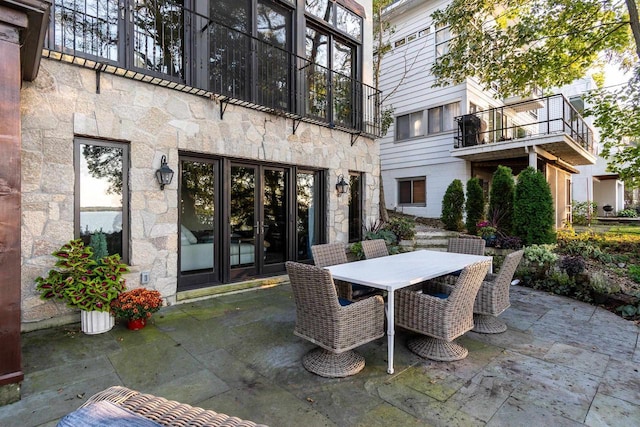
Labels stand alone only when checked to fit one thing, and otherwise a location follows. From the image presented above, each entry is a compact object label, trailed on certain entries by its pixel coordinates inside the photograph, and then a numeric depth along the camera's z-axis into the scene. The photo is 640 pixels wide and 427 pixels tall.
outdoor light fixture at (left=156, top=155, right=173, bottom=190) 4.24
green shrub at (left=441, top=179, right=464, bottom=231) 9.80
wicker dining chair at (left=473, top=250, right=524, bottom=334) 3.40
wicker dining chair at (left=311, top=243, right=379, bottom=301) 3.66
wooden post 2.18
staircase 7.46
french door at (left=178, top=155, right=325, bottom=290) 4.84
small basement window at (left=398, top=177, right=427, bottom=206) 11.70
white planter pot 3.42
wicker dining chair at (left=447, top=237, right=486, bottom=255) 4.80
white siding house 10.15
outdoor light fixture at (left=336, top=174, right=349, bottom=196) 6.66
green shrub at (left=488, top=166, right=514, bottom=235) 7.80
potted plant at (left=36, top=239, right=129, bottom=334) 3.33
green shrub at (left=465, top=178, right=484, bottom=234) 9.07
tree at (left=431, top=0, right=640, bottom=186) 6.66
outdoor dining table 2.73
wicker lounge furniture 1.04
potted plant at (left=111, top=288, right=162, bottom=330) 3.42
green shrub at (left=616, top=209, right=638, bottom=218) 17.06
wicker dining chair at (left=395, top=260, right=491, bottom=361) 2.76
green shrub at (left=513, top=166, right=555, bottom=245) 6.57
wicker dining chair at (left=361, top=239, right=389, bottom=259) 4.46
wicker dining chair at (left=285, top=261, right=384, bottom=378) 2.57
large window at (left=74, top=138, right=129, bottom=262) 3.79
